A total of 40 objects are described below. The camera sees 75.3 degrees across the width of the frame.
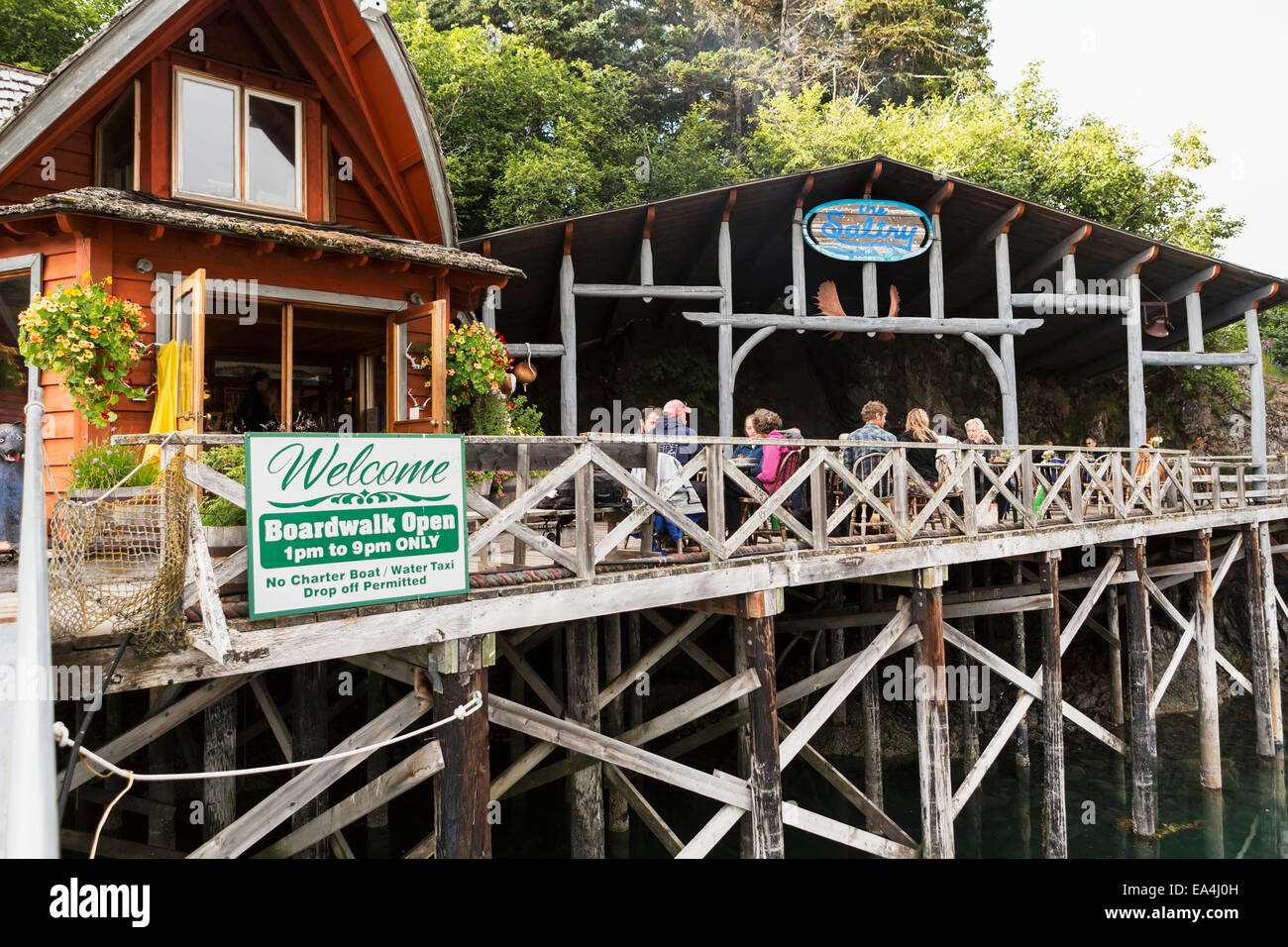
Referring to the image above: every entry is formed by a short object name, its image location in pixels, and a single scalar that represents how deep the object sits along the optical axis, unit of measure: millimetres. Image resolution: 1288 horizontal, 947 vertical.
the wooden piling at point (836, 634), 12344
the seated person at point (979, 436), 9852
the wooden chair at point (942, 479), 8172
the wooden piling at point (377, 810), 9742
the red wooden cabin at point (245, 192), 6863
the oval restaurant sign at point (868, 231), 12984
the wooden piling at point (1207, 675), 12398
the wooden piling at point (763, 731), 6211
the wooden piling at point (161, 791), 8023
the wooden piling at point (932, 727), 7551
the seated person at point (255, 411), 8820
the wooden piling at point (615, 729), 9414
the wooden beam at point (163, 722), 4977
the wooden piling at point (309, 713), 8484
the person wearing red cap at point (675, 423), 6750
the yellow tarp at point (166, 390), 6602
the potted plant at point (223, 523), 4258
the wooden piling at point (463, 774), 4797
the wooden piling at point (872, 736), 10547
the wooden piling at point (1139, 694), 10555
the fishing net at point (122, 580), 3834
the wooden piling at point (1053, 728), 9164
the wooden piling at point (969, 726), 12602
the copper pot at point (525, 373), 10867
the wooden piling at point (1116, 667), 14039
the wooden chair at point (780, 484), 7117
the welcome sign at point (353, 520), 4059
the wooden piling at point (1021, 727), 12741
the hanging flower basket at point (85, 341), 6387
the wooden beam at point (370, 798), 4793
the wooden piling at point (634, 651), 10969
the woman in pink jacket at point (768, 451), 7246
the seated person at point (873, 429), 7828
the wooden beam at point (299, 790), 4285
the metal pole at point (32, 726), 1521
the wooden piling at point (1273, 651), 13492
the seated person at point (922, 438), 8406
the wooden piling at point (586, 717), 7875
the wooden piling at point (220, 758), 7738
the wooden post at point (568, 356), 11078
